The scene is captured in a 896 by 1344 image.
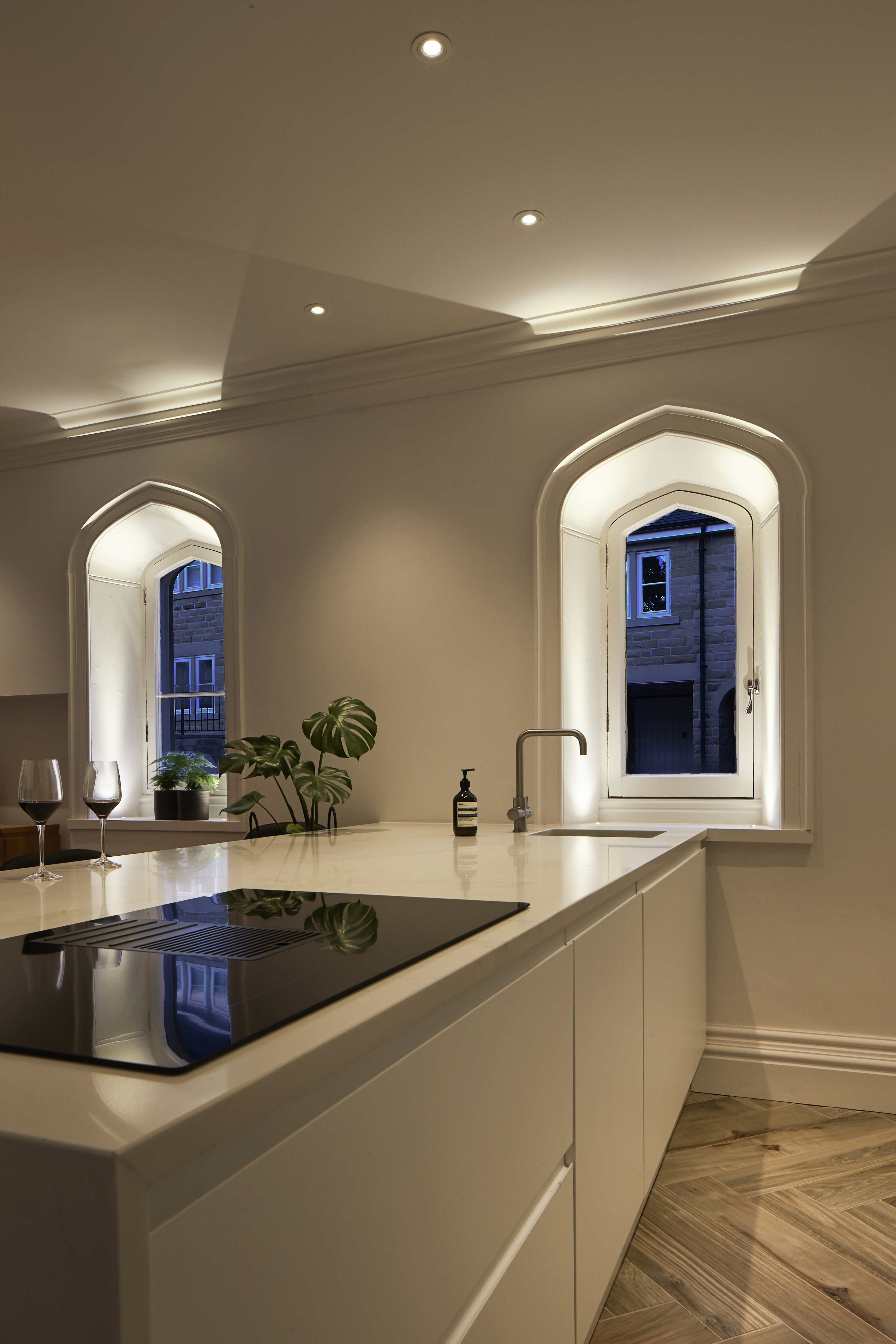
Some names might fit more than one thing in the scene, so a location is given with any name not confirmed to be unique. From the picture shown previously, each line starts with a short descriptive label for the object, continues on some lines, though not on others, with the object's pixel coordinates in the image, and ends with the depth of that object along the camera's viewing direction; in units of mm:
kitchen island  539
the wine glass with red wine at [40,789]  1586
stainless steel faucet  2908
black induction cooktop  728
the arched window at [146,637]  4441
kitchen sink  3088
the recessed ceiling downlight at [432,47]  2039
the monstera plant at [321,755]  3398
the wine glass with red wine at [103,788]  1745
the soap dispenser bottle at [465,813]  2699
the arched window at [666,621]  3422
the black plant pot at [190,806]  4285
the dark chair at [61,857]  3031
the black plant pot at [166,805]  4305
